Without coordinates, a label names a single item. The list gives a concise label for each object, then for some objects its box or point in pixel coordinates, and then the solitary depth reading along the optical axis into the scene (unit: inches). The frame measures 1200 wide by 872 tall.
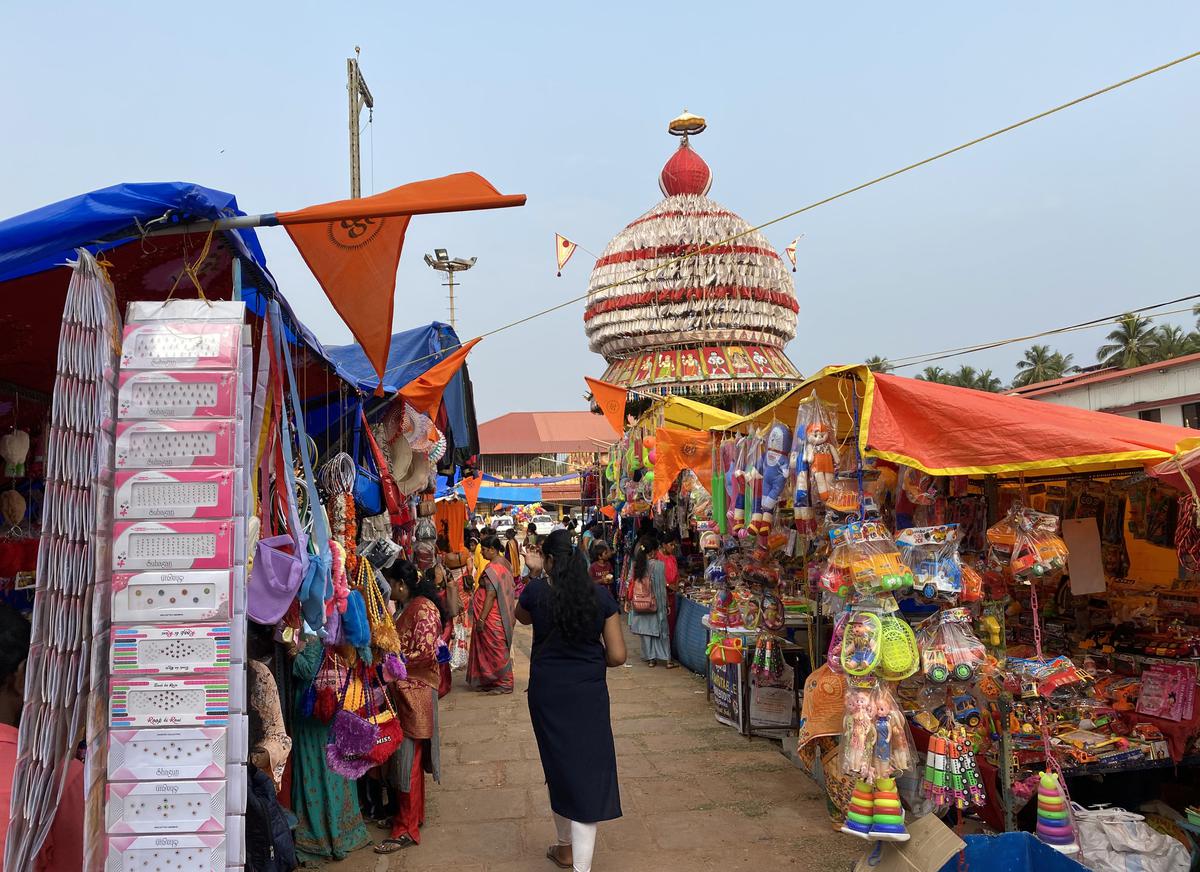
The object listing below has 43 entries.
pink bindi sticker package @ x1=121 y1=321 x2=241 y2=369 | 91.8
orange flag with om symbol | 105.3
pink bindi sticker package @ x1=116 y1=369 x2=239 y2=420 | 90.9
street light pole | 808.3
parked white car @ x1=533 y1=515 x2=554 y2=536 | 1058.7
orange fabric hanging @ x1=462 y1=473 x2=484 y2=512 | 630.5
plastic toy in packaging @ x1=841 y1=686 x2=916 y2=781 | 153.8
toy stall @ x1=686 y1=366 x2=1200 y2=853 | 154.0
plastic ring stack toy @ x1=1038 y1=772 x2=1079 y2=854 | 153.4
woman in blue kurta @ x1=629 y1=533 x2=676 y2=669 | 394.0
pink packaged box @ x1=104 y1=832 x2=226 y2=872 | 87.4
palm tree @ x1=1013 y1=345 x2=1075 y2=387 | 1662.2
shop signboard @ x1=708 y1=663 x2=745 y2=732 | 272.8
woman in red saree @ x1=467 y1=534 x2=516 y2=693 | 317.7
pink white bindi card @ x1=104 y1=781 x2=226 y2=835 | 87.7
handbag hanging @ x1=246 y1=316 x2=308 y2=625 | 116.0
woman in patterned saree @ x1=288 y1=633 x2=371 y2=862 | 170.4
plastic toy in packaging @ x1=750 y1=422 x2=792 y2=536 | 204.7
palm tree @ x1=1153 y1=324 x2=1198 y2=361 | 1290.6
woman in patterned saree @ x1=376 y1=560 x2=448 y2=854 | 185.3
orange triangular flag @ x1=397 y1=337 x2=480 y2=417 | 222.1
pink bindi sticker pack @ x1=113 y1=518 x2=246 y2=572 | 89.0
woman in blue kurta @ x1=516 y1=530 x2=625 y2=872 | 156.8
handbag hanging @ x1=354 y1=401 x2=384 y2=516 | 195.8
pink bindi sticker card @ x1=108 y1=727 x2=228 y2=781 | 88.0
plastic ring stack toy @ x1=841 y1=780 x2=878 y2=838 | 151.1
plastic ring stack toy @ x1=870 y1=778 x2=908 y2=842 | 147.8
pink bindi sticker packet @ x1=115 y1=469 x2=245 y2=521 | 89.7
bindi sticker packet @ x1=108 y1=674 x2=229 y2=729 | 88.5
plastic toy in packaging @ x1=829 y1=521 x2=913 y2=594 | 157.3
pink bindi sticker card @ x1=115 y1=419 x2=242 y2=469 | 90.4
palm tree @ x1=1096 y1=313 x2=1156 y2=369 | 1354.6
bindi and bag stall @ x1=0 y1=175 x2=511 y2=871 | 86.8
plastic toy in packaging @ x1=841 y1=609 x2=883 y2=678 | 154.6
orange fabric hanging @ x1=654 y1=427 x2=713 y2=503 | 308.3
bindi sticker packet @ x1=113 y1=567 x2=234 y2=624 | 88.4
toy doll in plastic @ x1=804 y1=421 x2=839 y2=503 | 181.5
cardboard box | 137.3
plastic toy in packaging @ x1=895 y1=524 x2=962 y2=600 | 157.2
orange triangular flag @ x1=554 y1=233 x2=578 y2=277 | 496.7
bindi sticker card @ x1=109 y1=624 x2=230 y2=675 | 88.4
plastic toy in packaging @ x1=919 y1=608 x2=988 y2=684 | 154.1
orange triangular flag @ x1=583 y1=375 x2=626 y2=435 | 367.9
